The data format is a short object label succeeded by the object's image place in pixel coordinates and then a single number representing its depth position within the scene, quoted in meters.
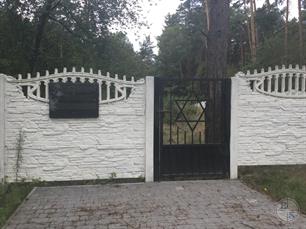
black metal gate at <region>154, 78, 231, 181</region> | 6.40
